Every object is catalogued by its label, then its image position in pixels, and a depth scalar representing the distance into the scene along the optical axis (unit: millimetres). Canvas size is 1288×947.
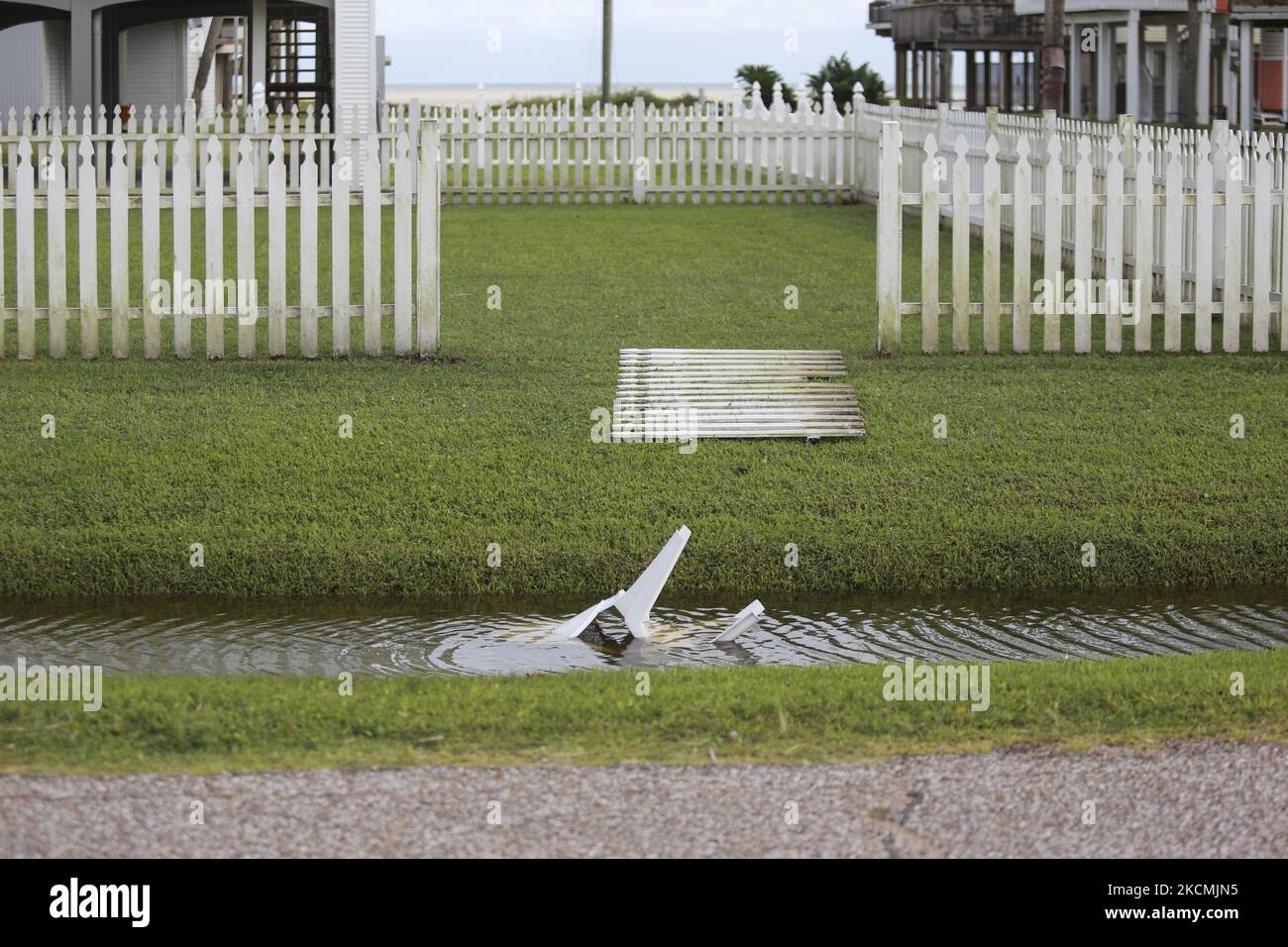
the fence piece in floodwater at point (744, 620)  7160
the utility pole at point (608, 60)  52906
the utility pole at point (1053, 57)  45406
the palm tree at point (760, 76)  70312
